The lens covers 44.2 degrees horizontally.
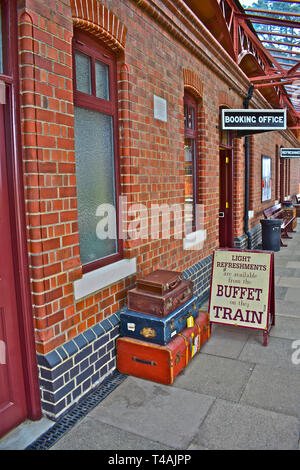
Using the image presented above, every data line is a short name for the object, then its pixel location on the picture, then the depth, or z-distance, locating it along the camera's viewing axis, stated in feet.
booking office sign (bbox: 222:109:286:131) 21.81
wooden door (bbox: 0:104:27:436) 9.10
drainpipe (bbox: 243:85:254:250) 30.55
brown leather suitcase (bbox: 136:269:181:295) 12.45
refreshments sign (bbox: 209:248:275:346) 15.01
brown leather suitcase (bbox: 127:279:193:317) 12.14
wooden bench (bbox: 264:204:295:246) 39.18
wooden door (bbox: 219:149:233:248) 28.07
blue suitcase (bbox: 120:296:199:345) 11.88
